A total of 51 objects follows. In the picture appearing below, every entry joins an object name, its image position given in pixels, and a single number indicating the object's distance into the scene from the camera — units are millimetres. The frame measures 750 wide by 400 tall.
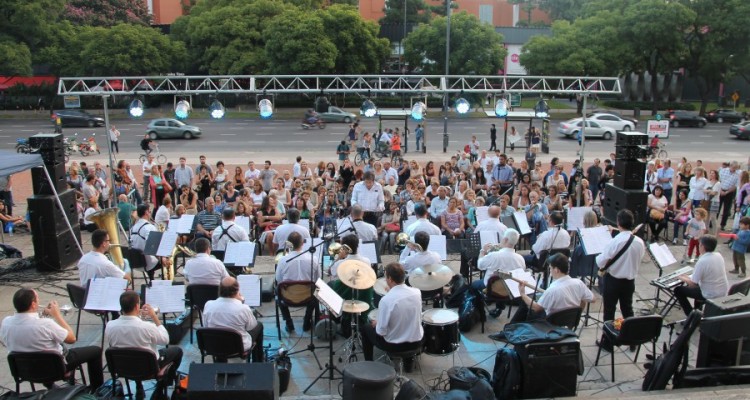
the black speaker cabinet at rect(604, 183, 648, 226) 11812
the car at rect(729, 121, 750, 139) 34291
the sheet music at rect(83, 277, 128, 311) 7820
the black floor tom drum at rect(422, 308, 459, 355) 7660
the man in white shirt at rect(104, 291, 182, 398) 6645
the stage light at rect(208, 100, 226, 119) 17719
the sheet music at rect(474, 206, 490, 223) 12133
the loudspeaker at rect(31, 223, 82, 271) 12016
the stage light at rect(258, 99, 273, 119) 17969
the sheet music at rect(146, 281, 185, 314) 7785
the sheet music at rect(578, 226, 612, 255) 9711
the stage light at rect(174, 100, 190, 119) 17484
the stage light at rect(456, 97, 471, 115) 17906
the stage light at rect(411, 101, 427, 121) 19609
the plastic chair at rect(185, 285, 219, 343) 8523
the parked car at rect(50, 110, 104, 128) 38594
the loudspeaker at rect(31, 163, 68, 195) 12023
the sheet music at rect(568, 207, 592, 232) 11578
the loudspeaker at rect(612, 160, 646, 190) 11992
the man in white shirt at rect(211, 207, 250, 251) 10711
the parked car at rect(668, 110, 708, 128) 40344
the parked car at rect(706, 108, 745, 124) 42969
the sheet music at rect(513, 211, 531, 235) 11711
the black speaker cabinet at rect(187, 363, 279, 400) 5875
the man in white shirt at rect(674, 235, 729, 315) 8742
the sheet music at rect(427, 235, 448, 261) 9781
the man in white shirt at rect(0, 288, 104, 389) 6676
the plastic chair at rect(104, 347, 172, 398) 6582
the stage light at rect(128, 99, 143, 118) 17109
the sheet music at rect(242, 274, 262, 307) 7977
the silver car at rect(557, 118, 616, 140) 33438
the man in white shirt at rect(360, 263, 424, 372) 7242
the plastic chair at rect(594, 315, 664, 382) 7398
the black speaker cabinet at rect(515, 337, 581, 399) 6820
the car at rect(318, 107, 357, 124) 40125
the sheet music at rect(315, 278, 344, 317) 7193
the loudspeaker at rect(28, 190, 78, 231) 11945
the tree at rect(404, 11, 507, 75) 45125
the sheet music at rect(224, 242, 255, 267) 9602
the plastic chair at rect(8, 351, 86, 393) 6625
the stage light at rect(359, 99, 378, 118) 18438
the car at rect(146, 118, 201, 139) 33219
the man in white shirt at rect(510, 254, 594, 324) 7672
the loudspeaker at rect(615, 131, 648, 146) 11961
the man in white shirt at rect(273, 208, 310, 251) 10633
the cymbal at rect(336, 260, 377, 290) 7320
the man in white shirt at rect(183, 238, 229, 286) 8562
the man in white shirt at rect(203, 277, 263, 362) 7145
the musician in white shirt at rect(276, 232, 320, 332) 8742
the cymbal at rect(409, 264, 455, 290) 8258
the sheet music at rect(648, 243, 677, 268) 9344
